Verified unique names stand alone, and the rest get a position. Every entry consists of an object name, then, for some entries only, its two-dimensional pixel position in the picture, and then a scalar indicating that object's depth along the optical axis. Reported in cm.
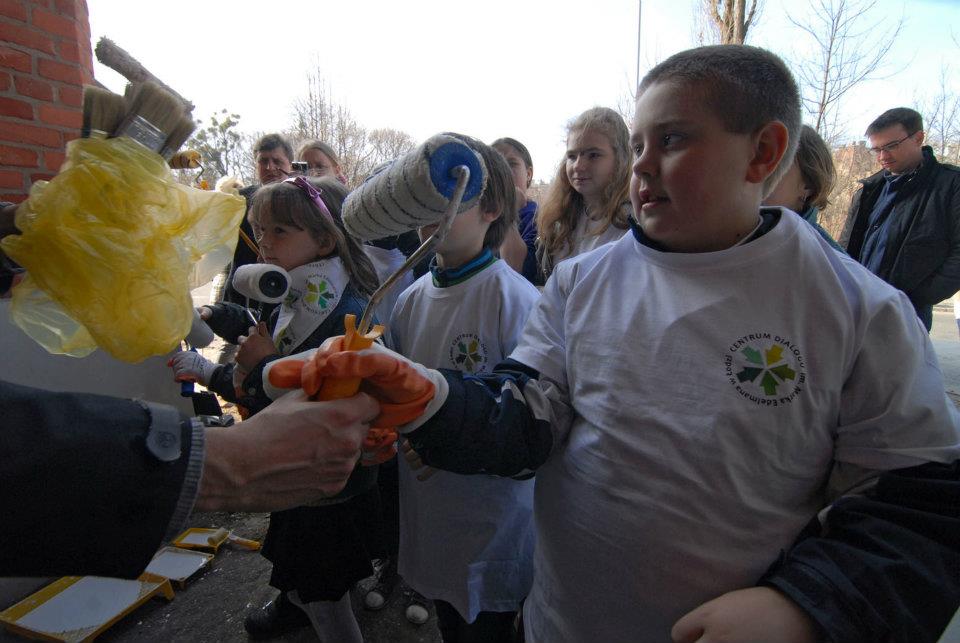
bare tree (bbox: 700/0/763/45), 783
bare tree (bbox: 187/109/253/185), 1769
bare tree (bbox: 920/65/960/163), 1005
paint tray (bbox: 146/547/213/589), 252
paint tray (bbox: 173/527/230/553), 276
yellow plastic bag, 91
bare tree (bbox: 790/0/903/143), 855
